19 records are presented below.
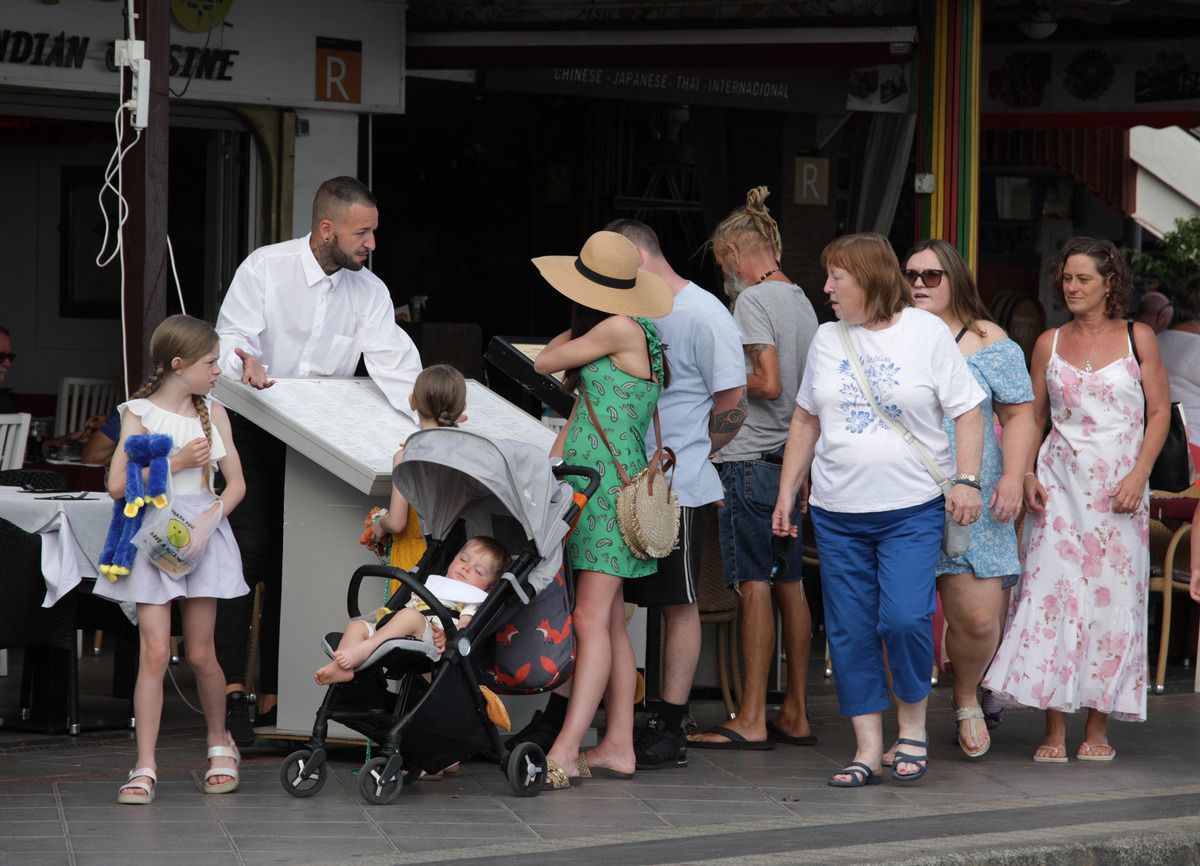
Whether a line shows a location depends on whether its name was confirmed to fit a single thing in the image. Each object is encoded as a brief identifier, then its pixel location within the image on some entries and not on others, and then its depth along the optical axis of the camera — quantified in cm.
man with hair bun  1329
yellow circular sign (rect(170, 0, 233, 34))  2002
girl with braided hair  1104
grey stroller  1092
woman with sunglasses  1255
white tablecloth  1283
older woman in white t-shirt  1164
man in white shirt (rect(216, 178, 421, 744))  1270
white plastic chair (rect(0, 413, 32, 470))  1708
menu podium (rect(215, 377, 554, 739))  1229
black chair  1287
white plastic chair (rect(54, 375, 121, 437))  2386
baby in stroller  1084
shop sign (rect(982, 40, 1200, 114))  2595
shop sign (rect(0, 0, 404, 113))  1905
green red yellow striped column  1855
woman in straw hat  1168
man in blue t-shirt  1240
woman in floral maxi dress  1282
